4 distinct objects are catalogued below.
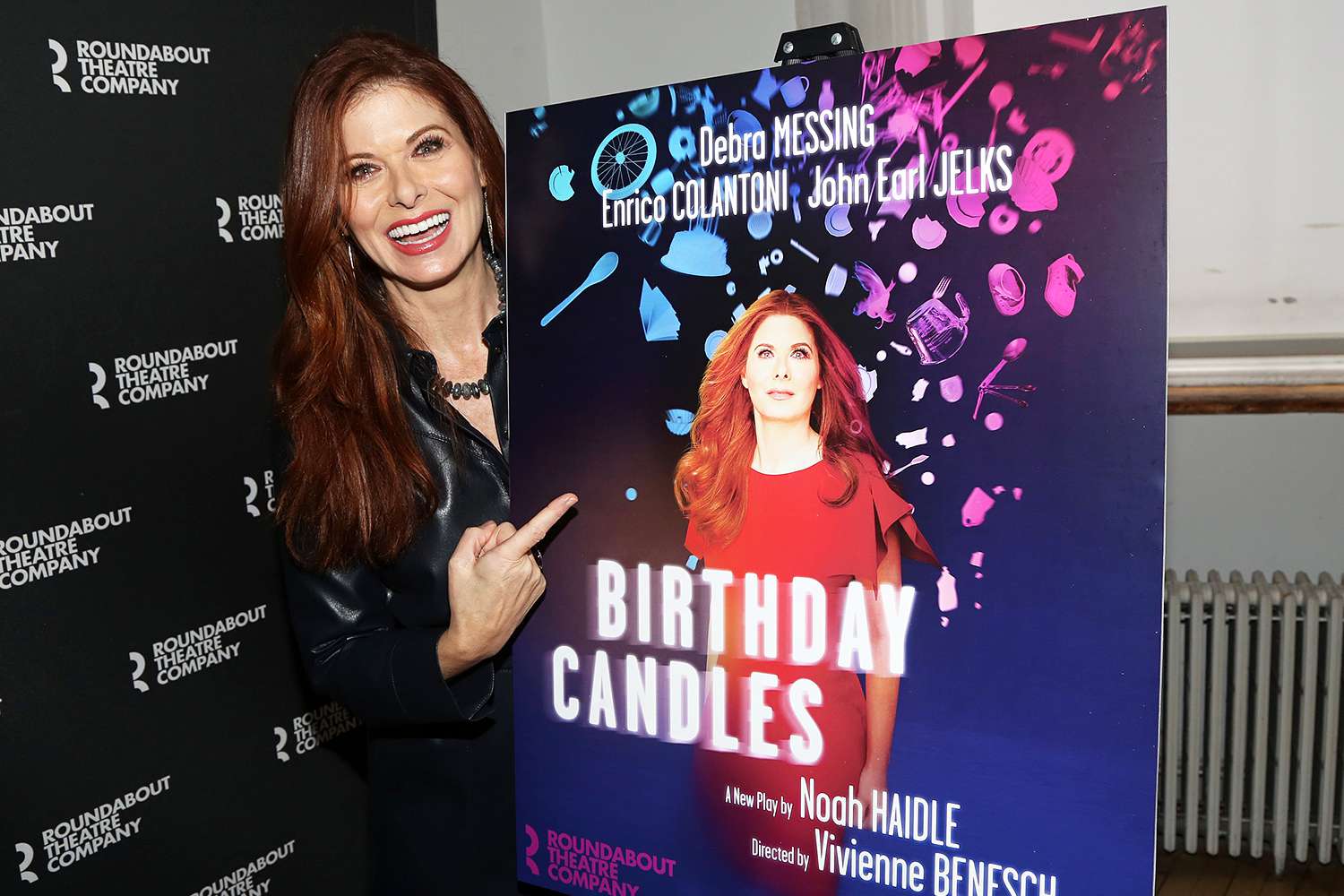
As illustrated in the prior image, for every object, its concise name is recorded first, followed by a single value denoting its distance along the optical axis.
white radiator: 2.67
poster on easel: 0.87
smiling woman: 1.23
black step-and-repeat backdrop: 1.73
